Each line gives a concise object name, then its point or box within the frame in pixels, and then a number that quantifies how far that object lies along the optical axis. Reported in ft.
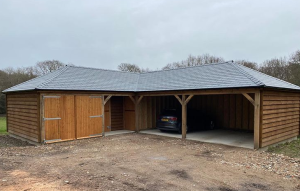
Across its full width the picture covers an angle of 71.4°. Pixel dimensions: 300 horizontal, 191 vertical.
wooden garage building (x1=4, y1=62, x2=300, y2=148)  27.32
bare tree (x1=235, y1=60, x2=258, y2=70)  82.78
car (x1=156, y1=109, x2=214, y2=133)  35.83
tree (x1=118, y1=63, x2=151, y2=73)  98.79
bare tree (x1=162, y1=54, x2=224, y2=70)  92.02
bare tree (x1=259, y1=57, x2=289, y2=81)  68.27
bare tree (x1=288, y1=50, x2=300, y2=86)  60.19
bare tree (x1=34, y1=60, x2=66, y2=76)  90.07
